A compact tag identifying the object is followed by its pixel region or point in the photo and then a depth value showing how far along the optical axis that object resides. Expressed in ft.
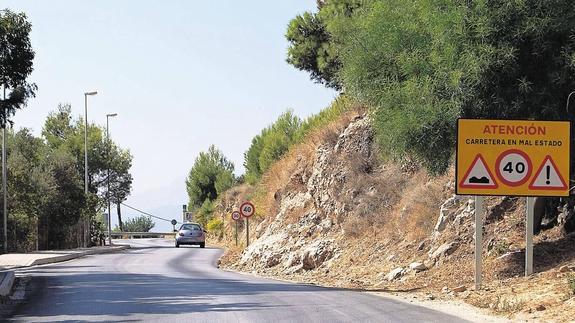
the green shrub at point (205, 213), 248.32
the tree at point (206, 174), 273.33
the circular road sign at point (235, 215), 149.89
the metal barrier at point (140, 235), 306.57
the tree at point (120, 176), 264.93
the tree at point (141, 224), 345.92
